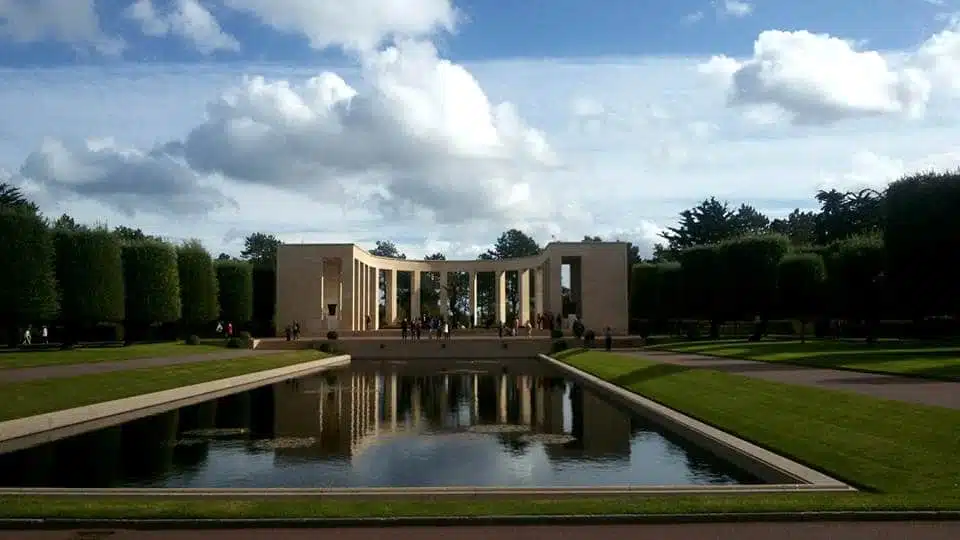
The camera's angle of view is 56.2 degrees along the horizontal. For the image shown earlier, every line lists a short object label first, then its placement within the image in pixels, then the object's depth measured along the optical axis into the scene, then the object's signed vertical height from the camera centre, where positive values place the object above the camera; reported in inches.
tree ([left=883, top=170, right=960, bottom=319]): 1362.0 +104.7
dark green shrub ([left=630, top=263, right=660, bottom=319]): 2517.2 +48.7
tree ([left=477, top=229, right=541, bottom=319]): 3863.2 +280.1
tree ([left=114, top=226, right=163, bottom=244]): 3000.2 +284.9
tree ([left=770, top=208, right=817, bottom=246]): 3612.2 +365.2
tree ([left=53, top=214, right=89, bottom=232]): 1640.3 +164.5
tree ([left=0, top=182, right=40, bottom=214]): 2170.4 +304.8
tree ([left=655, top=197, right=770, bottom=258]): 3484.3 +320.1
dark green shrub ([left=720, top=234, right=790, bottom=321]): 1989.4 +78.3
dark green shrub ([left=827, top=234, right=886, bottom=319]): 1830.7 +59.8
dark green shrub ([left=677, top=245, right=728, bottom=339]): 2031.3 +58.5
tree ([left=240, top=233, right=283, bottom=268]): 4172.5 +317.5
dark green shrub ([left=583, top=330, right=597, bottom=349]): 1824.6 -59.1
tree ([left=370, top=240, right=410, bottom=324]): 3427.7 +106.1
